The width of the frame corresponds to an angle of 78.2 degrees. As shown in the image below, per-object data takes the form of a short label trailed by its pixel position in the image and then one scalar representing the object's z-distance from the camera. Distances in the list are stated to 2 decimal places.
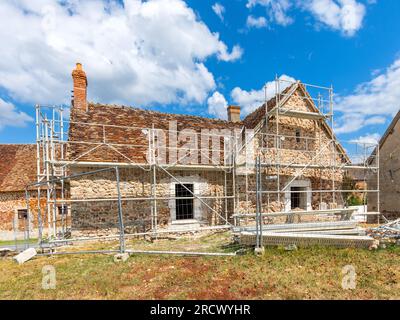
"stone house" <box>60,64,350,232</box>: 10.13
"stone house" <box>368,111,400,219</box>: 14.24
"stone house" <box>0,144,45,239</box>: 16.06
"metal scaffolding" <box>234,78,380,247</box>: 12.32
